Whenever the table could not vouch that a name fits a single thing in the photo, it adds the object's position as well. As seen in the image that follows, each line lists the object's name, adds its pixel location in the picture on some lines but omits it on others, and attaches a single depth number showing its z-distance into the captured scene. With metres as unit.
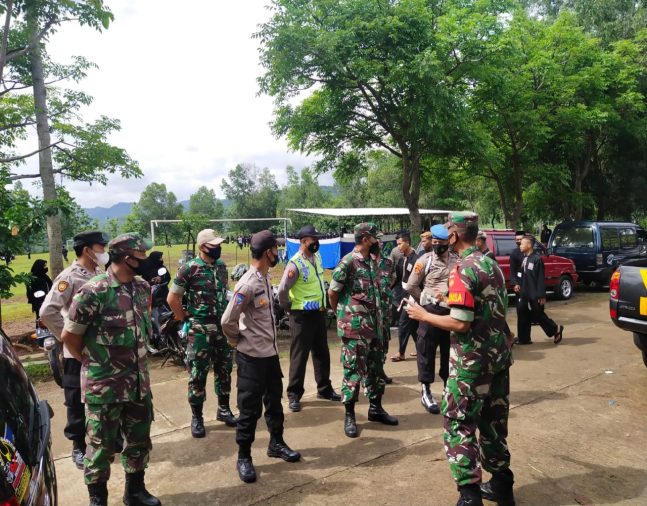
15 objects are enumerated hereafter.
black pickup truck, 4.93
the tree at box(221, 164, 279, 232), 62.31
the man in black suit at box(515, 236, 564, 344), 6.96
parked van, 12.14
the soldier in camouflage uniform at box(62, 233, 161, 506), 2.81
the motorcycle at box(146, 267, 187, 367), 6.11
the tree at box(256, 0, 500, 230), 9.49
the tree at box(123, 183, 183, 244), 77.75
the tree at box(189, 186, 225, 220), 80.85
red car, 10.55
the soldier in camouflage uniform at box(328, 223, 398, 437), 4.00
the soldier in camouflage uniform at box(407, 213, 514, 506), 2.75
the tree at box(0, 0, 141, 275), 8.37
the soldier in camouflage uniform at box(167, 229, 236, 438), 4.15
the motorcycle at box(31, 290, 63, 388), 3.92
